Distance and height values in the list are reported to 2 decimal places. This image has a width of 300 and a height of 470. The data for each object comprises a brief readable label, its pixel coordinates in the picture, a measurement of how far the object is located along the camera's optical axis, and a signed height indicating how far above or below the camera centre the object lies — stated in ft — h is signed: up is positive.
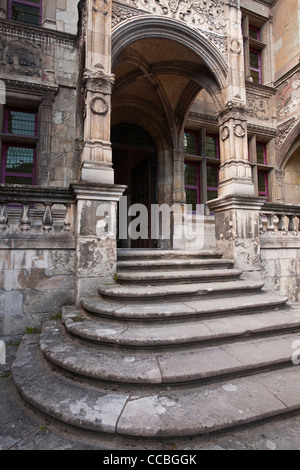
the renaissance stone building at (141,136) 11.41 +9.10
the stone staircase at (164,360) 5.40 -2.94
